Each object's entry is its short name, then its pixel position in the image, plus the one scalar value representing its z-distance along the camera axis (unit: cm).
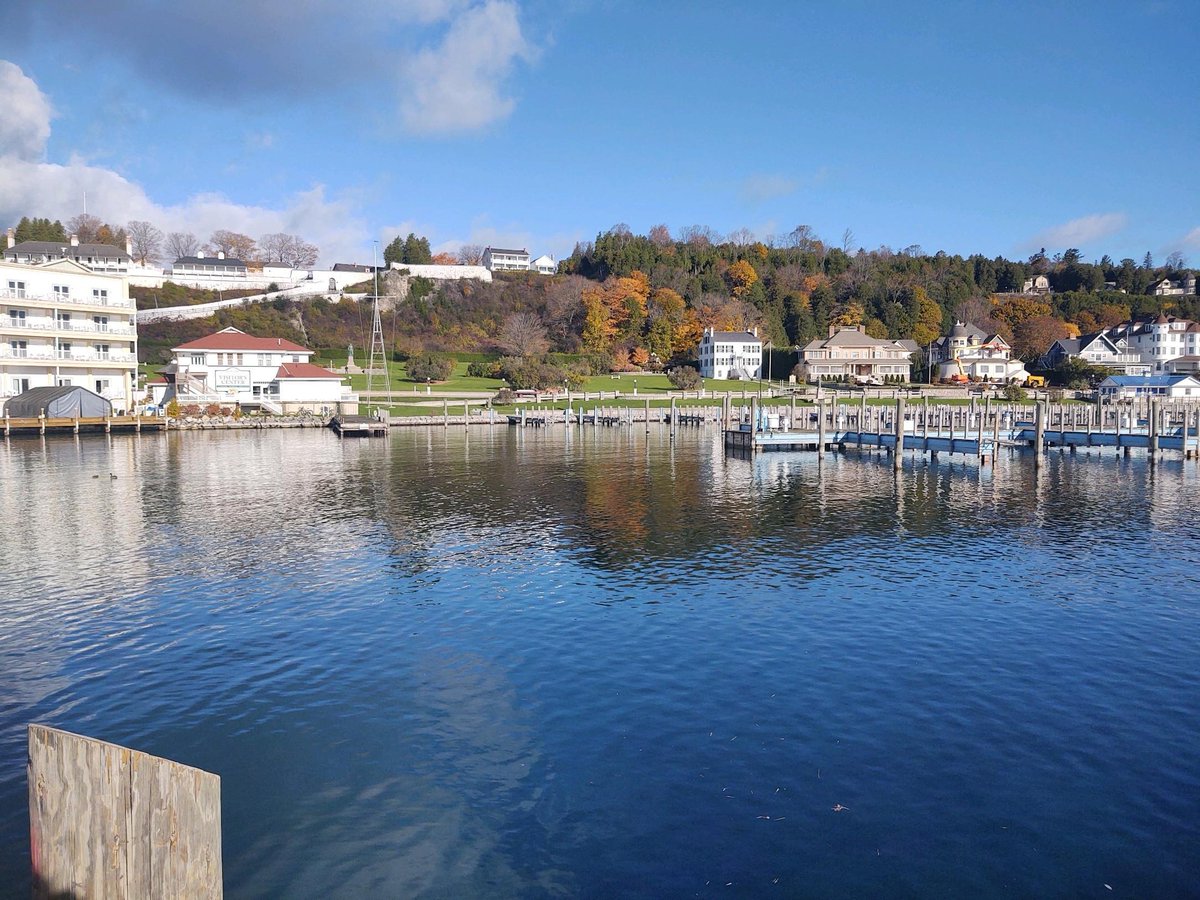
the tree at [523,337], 12086
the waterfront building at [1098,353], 12475
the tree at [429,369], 10375
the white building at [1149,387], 9862
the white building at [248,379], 8256
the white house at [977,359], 12257
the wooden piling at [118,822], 651
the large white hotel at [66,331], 6988
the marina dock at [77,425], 6594
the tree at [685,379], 10944
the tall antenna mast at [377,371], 9288
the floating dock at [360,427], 7212
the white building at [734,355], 12362
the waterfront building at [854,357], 12475
